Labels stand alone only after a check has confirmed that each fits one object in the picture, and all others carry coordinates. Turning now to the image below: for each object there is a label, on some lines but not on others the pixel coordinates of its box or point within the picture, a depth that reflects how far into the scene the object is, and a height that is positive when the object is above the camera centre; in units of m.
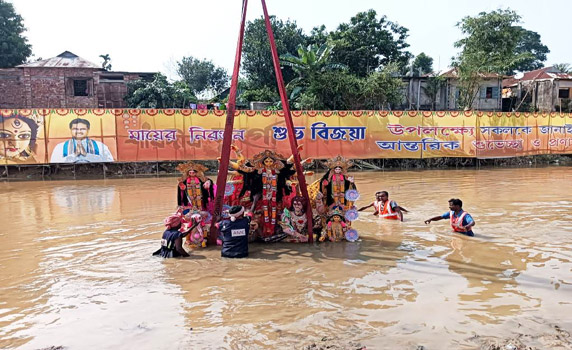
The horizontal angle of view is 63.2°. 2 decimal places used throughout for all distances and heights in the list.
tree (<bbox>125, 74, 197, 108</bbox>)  27.89 +3.88
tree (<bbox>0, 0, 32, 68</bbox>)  34.54 +9.20
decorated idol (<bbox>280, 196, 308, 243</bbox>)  8.20 -1.19
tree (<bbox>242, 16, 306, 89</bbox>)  32.81 +7.48
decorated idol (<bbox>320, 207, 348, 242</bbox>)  8.30 -1.31
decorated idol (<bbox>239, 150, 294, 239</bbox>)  8.26 -0.49
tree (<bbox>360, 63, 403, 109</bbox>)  28.08 +3.89
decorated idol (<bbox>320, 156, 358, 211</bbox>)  8.30 -0.51
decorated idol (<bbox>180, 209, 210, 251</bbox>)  7.97 -1.28
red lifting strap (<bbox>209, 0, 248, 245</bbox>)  7.69 +0.35
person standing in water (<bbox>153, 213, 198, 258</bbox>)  7.31 -1.31
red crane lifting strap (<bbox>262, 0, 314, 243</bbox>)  7.76 +0.55
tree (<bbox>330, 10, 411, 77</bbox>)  34.03 +8.14
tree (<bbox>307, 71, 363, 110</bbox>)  27.36 +3.83
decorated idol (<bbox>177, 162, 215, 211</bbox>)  8.13 -0.54
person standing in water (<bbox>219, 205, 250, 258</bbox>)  7.32 -1.24
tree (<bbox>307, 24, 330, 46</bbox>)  35.31 +8.87
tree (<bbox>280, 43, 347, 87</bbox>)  27.30 +5.47
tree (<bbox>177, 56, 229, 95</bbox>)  43.44 +7.73
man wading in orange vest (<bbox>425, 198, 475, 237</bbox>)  8.60 -1.28
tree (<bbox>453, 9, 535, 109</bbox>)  31.14 +7.17
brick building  28.31 +4.65
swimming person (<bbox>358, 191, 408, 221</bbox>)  10.12 -1.22
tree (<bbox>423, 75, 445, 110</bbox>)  34.03 +4.78
